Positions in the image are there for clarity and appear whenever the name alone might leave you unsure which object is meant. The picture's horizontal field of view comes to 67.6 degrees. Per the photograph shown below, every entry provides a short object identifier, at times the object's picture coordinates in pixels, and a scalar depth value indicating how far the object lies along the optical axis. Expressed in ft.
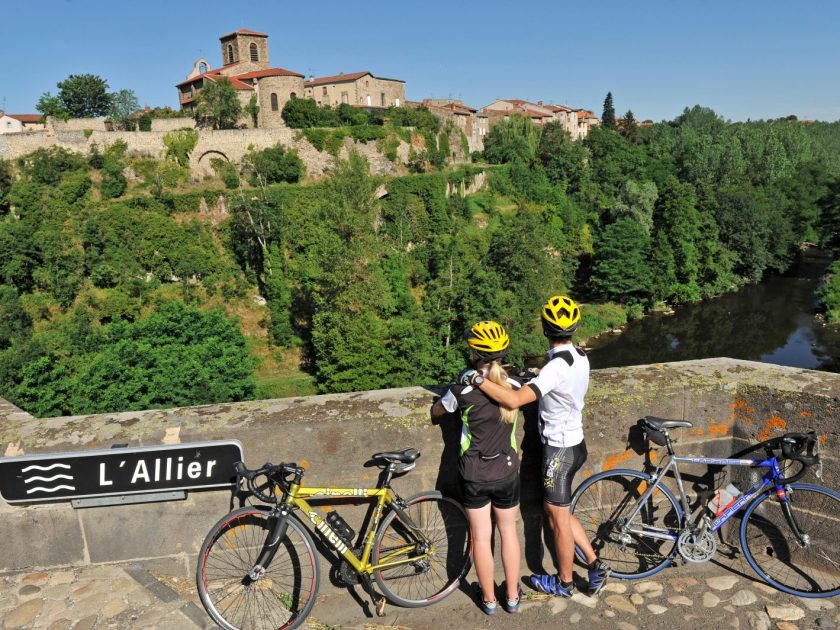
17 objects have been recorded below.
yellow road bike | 10.71
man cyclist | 10.54
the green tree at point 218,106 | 151.64
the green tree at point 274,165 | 140.56
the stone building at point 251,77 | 163.12
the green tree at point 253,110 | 160.86
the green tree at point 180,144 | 138.31
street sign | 10.80
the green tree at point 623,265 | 132.36
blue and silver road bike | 11.42
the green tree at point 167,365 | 74.33
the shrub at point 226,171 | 137.49
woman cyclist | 10.48
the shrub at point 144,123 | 153.69
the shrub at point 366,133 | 153.58
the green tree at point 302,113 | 157.89
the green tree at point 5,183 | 121.69
